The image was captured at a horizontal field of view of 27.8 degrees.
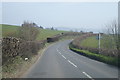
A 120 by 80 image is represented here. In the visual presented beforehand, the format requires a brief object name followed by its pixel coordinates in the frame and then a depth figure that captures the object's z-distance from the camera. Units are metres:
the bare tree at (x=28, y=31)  49.12
